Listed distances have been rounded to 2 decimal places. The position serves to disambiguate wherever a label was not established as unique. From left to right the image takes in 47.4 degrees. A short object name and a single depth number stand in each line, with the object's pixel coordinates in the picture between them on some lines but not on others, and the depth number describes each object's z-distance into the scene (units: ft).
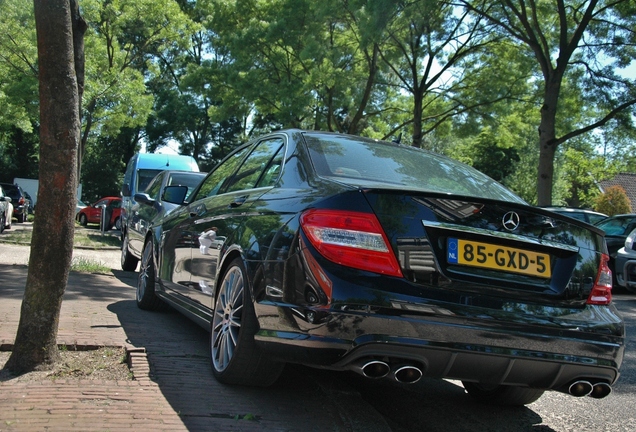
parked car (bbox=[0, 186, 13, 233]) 66.53
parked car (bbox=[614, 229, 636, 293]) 40.37
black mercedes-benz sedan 11.03
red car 97.50
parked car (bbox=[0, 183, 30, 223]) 95.61
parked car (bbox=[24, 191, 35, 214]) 120.43
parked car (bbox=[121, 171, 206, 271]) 33.96
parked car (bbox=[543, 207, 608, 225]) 55.12
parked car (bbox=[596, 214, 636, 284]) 47.39
